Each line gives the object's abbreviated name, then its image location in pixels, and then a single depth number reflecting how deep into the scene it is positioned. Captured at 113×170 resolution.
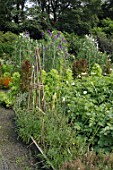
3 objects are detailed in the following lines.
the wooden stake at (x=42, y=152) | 2.71
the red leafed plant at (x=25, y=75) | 4.68
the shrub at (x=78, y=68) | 5.58
